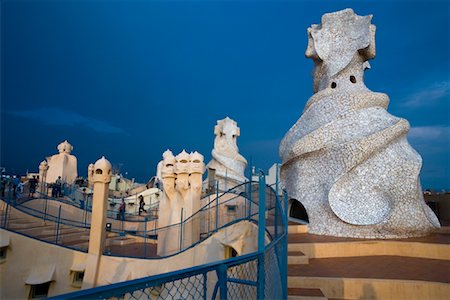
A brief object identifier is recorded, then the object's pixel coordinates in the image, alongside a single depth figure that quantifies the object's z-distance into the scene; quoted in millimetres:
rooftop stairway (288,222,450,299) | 4609
